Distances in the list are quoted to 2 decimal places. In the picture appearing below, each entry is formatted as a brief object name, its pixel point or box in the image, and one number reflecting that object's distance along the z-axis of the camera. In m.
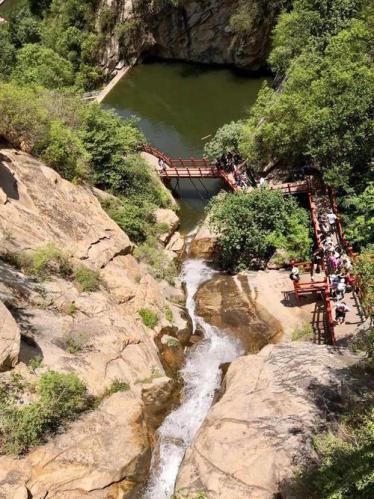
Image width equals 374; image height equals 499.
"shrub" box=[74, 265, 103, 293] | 20.03
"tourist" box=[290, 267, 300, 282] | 21.72
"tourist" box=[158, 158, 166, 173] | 33.06
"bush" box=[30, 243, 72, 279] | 19.30
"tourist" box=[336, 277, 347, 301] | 20.06
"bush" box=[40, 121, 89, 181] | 24.72
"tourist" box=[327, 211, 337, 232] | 23.95
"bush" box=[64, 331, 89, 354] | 17.27
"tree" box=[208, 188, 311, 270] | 24.48
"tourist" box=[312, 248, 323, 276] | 22.86
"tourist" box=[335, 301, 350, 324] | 19.25
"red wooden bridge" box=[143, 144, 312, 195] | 31.57
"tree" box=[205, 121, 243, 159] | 32.05
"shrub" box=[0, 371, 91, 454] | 13.82
